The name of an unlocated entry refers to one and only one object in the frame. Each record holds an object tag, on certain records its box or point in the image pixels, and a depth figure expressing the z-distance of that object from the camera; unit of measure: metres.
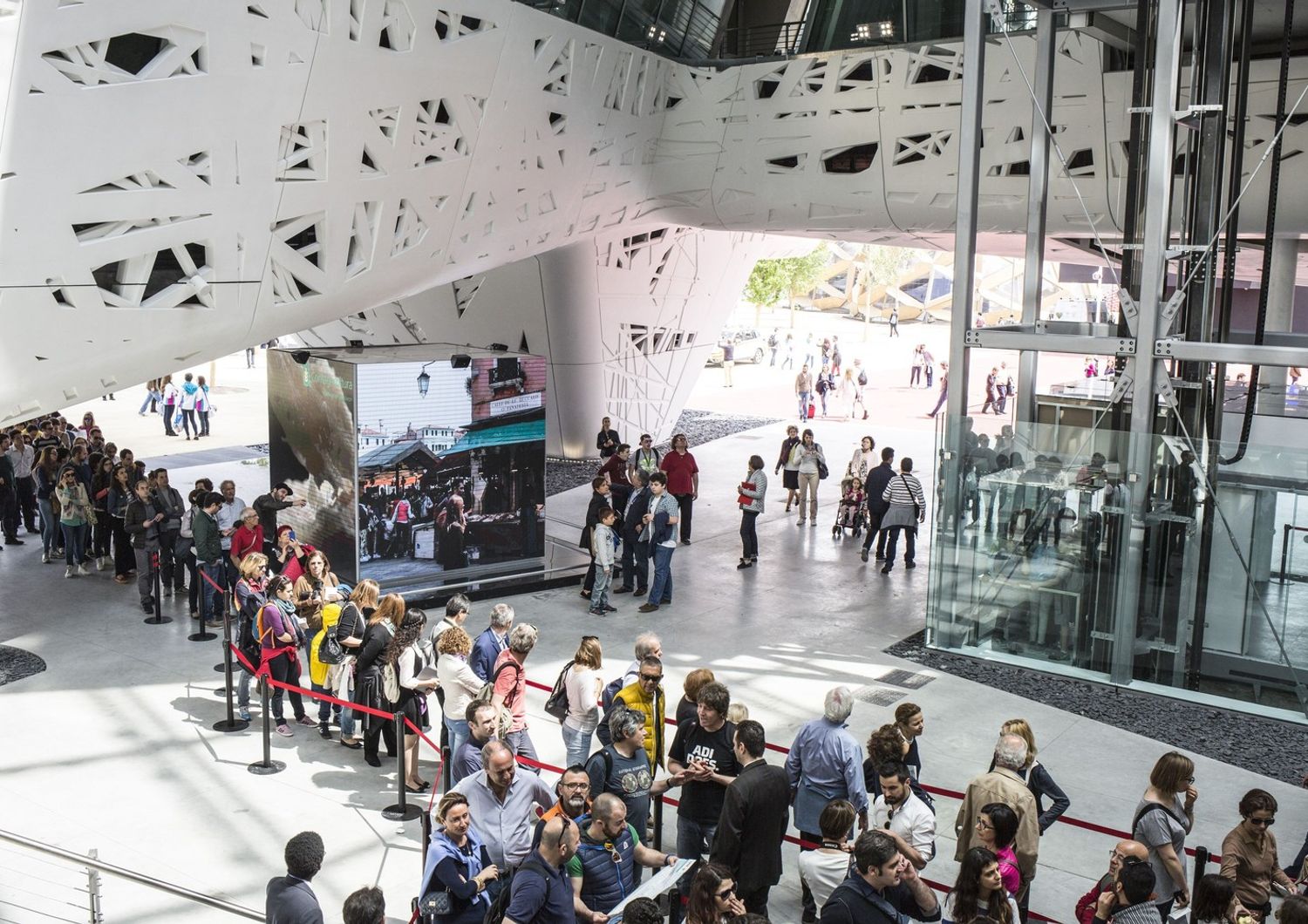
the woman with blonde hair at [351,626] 10.04
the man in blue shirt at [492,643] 9.03
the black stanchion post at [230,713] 10.77
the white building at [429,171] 10.30
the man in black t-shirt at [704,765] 7.22
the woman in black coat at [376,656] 9.70
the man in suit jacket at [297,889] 5.80
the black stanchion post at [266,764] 9.94
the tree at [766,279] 48.69
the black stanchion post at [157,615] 13.80
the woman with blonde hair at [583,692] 8.58
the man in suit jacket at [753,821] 6.55
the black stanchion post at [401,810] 9.04
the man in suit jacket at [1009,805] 6.60
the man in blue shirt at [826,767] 7.35
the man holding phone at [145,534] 13.95
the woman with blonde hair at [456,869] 6.23
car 46.59
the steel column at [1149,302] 9.63
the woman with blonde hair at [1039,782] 7.00
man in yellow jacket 7.90
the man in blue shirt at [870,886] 5.52
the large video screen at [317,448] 14.81
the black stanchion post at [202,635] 13.27
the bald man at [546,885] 5.65
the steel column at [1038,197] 12.39
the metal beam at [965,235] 10.95
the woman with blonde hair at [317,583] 10.83
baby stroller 18.22
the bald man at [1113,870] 6.17
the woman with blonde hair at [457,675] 8.77
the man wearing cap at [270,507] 14.24
